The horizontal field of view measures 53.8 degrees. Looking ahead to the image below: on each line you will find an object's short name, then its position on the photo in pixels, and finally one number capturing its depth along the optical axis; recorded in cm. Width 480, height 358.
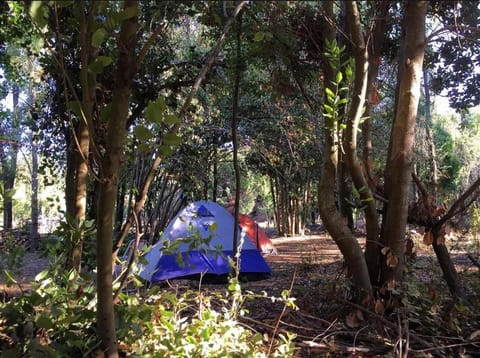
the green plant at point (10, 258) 232
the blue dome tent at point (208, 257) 725
